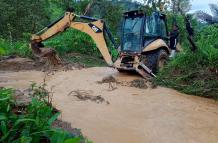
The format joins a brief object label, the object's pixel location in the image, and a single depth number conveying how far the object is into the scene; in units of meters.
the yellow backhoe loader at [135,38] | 5.04
